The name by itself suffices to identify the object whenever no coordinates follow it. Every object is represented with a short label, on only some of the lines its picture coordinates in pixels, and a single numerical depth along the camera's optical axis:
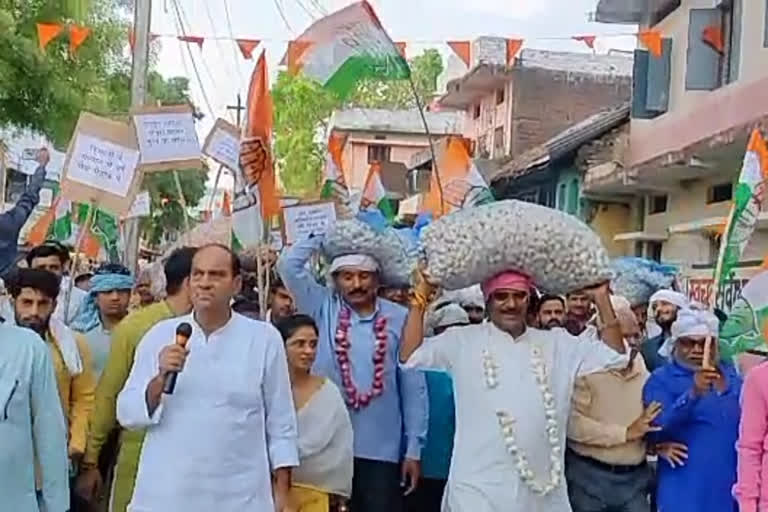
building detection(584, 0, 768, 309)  13.79
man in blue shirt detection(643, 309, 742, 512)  5.83
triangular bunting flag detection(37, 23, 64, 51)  13.91
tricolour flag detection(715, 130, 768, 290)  6.01
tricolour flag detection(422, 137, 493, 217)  10.94
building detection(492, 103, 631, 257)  20.34
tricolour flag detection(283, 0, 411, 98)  9.40
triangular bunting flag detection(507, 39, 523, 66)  13.45
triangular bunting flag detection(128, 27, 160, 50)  13.61
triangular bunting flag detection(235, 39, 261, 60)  12.78
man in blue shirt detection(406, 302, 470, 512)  6.65
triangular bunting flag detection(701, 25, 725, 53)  15.18
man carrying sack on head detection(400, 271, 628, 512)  5.31
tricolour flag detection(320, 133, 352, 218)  9.46
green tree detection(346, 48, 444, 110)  52.53
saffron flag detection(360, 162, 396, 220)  13.95
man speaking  4.76
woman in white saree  5.75
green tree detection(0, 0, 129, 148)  15.65
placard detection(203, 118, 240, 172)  9.23
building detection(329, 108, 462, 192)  52.06
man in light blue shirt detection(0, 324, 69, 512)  4.56
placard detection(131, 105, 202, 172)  9.02
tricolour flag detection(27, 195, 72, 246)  12.85
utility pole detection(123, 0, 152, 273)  13.34
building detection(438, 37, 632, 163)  33.47
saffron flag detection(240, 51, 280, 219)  7.73
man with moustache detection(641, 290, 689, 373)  7.27
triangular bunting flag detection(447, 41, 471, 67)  13.48
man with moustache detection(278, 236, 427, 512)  6.36
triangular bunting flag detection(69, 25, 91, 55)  13.72
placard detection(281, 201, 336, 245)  8.57
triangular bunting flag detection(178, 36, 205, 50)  14.05
